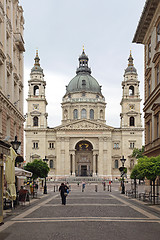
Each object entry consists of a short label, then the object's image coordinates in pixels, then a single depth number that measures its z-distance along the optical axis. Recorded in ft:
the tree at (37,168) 117.70
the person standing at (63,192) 79.15
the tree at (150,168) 73.87
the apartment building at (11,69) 82.28
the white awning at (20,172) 71.36
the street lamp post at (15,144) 63.31
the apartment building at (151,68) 88.63
